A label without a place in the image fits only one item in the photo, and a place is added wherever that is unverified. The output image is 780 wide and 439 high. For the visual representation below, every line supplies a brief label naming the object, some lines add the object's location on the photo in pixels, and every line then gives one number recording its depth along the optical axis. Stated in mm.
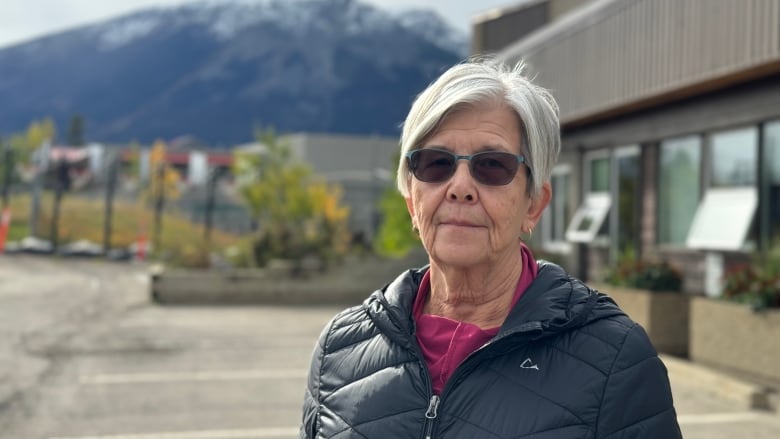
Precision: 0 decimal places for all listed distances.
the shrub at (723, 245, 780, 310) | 8883
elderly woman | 1999
